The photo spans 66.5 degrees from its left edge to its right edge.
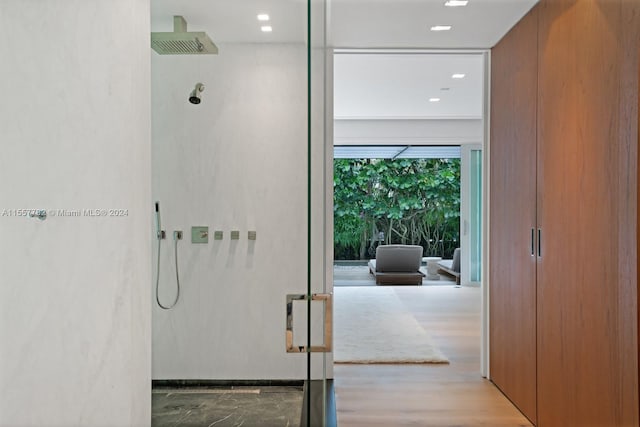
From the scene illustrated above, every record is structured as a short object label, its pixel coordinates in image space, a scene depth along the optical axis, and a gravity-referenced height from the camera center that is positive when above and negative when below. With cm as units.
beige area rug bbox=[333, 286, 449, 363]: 382 -108
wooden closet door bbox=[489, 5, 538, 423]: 265 +1
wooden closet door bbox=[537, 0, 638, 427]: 186 -1
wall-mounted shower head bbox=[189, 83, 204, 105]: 160 +40
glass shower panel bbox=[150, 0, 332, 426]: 160 +6
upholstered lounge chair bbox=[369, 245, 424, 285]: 795 -78
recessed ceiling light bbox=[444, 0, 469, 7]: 255 +113
